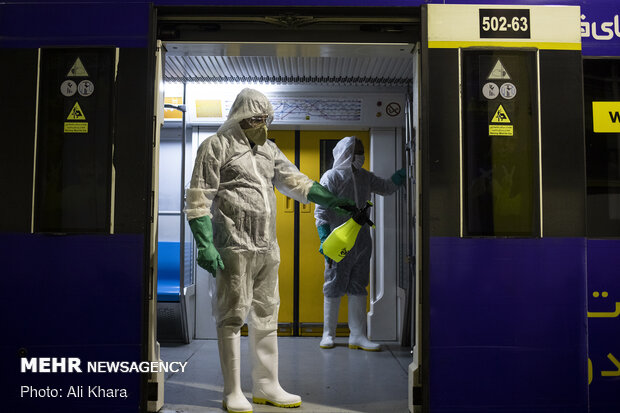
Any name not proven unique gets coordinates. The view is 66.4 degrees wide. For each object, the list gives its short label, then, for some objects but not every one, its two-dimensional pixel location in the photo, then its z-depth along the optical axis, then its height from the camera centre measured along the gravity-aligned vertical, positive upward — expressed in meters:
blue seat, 4.59 -0.29
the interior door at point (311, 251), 4.57 -0.17
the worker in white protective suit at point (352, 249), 4.14 -0.12
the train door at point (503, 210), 2.48 +0.13
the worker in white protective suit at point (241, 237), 2.69 -0.02
